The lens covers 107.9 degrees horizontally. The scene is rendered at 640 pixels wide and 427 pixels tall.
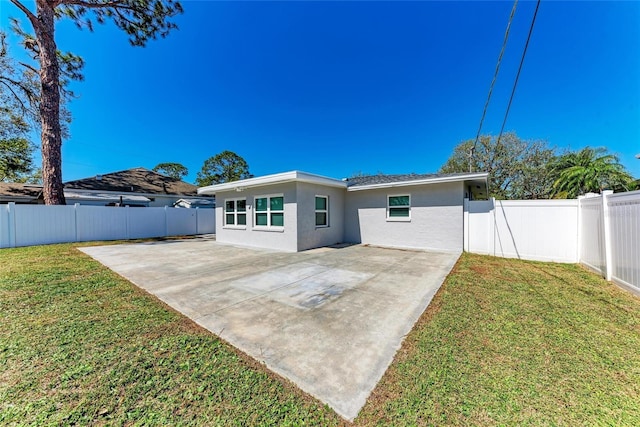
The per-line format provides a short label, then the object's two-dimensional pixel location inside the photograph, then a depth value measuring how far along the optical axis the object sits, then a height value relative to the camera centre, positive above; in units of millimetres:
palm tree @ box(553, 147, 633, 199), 13641 +2171
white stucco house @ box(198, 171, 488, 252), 8531 +149
